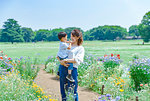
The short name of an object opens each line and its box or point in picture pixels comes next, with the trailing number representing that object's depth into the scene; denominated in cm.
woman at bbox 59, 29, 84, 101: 320
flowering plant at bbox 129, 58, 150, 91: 528
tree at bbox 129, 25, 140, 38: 11166
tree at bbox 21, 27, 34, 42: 8764
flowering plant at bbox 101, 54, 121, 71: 773
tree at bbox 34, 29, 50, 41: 10268
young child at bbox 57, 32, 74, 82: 357
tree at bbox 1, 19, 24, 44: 6834
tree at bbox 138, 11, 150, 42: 4505
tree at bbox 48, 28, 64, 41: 10115
